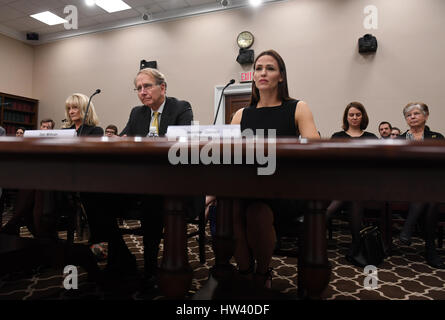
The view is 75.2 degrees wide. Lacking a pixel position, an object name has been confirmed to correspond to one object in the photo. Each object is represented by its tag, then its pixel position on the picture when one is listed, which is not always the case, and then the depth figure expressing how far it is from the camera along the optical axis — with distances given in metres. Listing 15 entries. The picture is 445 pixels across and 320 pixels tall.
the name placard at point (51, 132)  1.42
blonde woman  2.21
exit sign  4.72
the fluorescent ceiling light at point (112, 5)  5.13
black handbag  2.04
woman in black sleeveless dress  1.16
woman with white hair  2.10
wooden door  4.92
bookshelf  5.92
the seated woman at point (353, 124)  2.31
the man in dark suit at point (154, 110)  1.90
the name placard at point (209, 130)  1.03
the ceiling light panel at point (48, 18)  5.64
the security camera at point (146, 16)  5.41
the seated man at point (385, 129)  3.74
